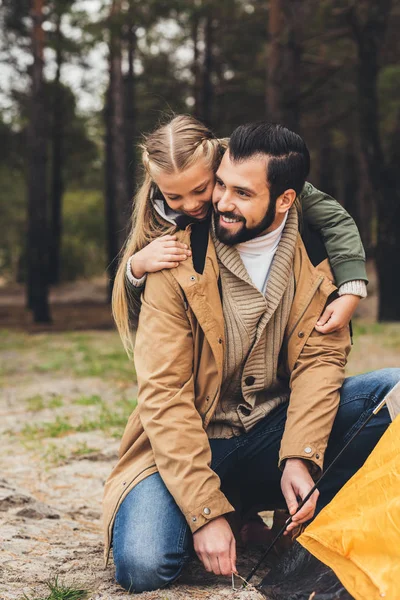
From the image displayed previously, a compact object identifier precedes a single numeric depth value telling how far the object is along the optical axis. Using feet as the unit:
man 8.25
